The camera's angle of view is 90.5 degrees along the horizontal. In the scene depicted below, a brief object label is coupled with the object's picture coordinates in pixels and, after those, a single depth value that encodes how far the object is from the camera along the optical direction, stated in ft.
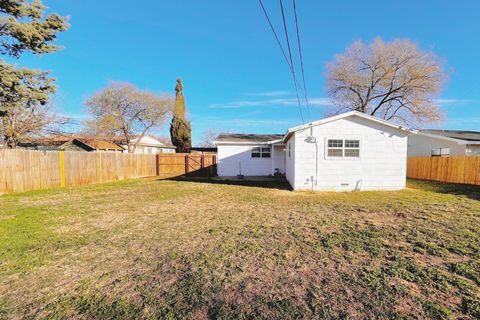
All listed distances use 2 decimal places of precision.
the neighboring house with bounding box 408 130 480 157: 50.80
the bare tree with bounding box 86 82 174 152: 93.66
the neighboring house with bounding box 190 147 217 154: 95.91
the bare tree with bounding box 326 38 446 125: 66.69
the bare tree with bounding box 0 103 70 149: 37.06
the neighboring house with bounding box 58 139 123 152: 94.58
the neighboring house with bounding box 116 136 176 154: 114.15
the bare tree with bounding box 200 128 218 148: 178.91
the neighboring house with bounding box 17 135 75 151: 43.40
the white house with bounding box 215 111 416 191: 33.78
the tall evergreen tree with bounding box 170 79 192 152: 99.30
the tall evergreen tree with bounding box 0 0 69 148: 27.94
